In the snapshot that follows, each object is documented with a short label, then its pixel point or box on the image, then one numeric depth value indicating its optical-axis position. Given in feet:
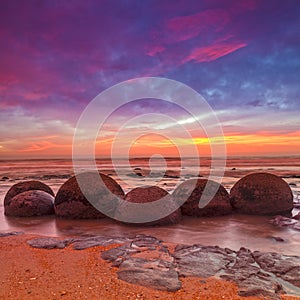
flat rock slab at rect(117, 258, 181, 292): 10.50
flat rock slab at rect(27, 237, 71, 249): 15.31
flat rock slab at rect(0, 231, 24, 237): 18.13
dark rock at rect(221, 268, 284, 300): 9.88
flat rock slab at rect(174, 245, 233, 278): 11.83
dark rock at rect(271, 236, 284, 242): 17.12
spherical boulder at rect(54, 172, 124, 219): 23.17
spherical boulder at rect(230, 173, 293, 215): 24.26
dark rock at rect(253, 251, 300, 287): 11.45
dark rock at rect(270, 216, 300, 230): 20.28
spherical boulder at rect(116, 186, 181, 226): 20.63
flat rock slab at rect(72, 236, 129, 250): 15.36
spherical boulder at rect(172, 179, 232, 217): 23.68
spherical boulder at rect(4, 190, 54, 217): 24.50
